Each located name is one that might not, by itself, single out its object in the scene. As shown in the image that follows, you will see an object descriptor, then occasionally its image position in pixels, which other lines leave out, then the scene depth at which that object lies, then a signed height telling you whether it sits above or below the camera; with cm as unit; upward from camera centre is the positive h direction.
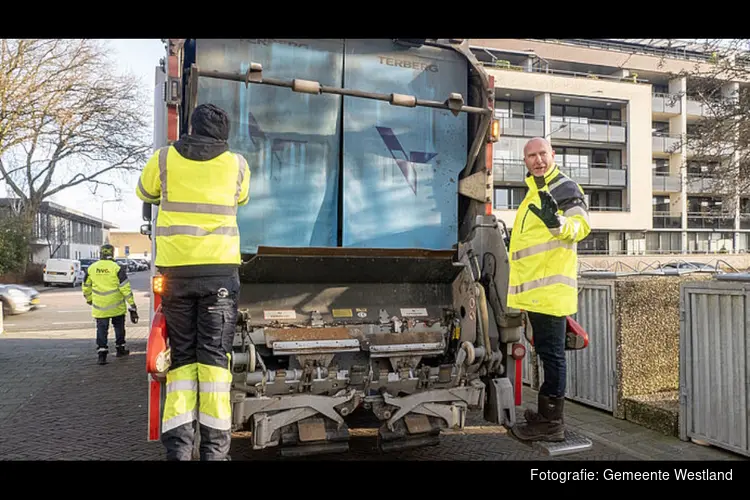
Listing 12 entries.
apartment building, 3409 +830
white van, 3253 -40
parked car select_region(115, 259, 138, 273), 5252 -4
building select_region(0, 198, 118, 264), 4516 +329
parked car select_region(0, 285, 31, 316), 1573 -101
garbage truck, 370 +24
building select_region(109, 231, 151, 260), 9975 +445
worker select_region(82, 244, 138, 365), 851 -41
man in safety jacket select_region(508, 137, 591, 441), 364 -3
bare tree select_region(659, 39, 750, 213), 859 +259
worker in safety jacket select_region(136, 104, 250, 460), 320 -7
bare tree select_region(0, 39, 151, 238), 2275 +687
